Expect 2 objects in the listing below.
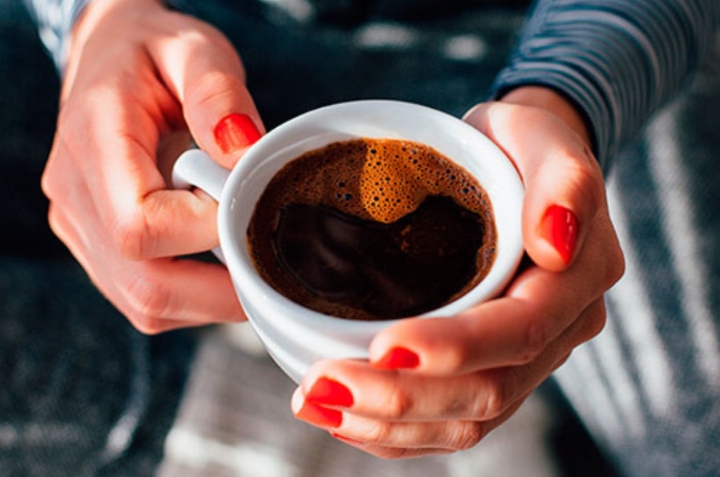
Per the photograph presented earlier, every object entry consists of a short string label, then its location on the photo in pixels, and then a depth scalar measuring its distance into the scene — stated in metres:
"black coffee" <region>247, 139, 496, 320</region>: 0.31
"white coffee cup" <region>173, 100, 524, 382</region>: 0.28
